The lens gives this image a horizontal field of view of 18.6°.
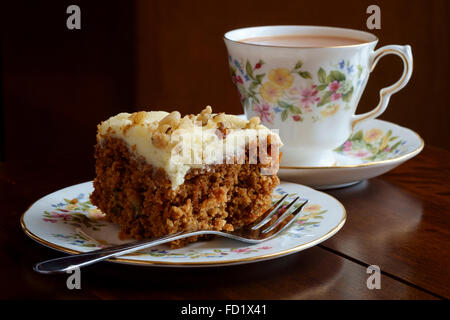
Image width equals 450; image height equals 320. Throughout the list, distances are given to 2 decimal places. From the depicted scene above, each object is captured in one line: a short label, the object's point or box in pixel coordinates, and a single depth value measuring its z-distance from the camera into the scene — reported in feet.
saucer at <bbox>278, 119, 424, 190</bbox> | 2.40
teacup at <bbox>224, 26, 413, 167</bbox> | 2.48
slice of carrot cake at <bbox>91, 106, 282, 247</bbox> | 2.15
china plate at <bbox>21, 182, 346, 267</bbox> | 2.07
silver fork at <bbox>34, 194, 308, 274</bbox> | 2.02
